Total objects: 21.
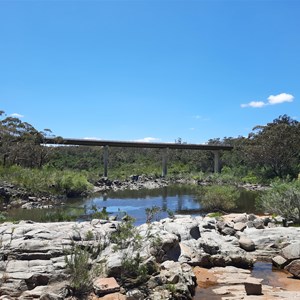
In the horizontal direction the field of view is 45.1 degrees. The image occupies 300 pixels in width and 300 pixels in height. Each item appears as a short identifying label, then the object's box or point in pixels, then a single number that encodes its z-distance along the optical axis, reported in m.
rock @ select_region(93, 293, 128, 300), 6.39
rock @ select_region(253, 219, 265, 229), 13.07
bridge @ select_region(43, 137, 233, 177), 48.78
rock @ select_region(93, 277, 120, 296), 6.55
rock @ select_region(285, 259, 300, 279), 8.80
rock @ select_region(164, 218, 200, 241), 10.50
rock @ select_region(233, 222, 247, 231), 12.70
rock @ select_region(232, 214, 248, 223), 14.89
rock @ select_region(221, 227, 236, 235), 12.10
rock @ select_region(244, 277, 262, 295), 7.30
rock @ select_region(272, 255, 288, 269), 9.55
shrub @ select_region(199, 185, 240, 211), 21.16
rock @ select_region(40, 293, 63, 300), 5.91
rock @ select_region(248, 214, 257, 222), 14.99
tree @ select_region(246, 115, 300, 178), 41.53
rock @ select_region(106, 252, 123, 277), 7.13
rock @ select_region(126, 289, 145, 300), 6.37
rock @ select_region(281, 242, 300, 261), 9.57
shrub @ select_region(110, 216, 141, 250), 7.76
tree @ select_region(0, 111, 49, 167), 36.78
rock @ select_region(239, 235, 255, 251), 10.95
